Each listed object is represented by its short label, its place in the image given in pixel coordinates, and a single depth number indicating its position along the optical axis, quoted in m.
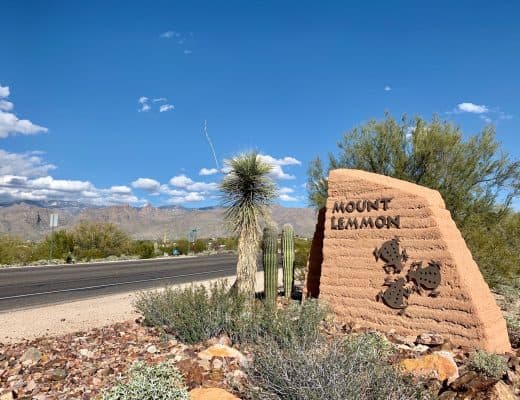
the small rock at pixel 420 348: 6.68
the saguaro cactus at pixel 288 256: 11.77
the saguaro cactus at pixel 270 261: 10.50
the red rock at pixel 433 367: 5.25
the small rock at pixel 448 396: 4.47
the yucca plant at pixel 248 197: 10.32
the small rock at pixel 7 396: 4.92
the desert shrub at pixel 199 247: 45.73
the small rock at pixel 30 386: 5.20
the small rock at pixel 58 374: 5.50
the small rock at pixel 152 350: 6.43
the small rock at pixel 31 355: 6.25
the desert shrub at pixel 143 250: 36.00
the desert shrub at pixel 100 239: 35.12
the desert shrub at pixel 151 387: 3.96
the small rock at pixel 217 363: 5.53
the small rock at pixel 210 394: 4.33
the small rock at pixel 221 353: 5.84
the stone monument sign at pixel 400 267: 7.29
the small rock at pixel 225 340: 6.65
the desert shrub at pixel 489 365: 5.39
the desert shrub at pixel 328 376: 4.07
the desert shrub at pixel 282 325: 6.48
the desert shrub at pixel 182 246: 44.49
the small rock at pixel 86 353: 6.39
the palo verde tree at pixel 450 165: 15.95
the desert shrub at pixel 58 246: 30.50
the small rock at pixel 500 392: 4.36
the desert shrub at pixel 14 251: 27.25
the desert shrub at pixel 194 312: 7.08
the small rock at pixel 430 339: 7.05
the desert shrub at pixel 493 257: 13.10
